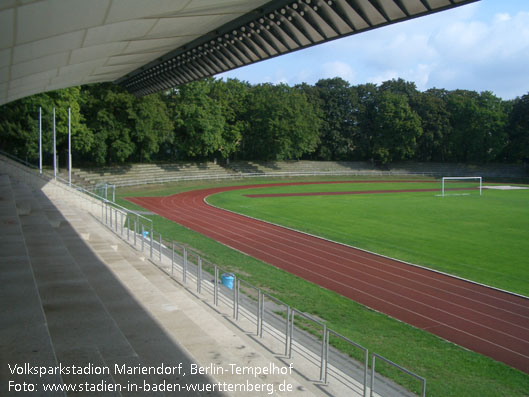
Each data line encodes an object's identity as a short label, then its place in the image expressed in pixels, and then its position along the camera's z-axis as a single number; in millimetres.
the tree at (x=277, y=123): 69812
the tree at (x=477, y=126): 80062
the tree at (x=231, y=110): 67000
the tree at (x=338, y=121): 82375
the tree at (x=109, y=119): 49219
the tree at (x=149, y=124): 50969
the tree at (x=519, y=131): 78562
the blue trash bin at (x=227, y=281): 13141
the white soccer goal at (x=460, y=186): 50000
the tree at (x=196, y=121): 59625
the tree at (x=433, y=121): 82875
